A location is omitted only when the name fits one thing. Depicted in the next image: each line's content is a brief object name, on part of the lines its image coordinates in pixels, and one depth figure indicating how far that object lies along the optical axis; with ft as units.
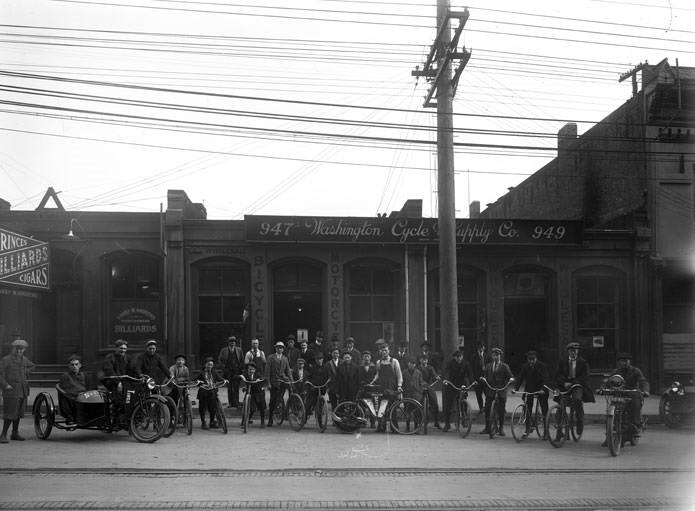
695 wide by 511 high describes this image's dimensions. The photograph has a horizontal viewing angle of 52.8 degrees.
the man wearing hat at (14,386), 38.81
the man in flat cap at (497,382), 42.81
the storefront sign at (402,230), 66.64
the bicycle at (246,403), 43.24
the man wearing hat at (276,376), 46.14
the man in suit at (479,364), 46.82
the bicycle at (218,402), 42.70
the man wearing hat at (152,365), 42.50
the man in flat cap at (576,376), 41.01
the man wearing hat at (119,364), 40.54
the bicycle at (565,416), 39.29
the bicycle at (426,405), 43.47
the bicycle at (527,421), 41.57
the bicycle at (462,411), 42.65
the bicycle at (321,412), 43.91
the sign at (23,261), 53.67
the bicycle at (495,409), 42.65
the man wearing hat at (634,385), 39.45
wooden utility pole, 48.19
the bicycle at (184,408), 41.70
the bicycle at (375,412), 43.21
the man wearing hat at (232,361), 50.29
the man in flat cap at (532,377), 42.47
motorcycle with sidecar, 39.06
